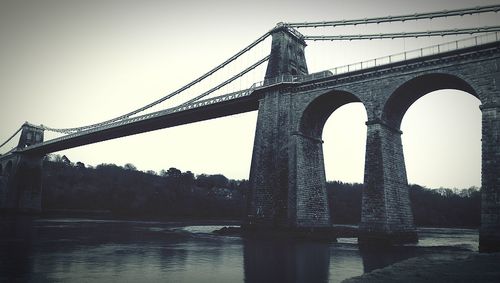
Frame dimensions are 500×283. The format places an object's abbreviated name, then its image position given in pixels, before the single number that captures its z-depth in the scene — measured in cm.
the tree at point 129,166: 14012
